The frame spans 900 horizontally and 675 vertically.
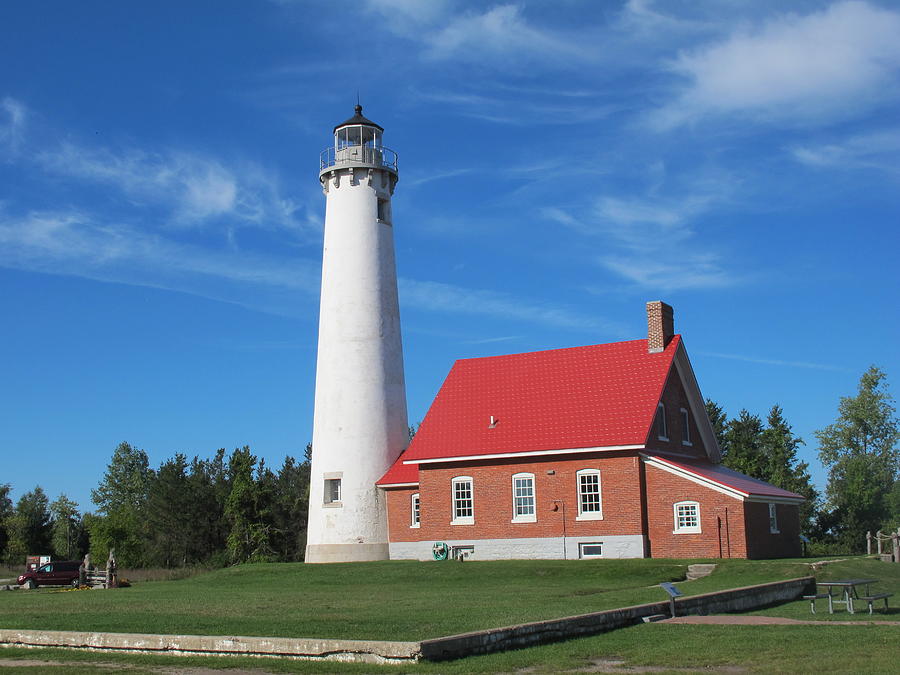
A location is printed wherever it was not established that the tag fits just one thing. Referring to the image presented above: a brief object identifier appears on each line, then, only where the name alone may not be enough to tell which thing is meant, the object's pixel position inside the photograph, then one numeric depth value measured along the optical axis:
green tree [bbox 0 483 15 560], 73.43
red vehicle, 41.66
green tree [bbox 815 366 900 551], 63.16
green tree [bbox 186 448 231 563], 59.19
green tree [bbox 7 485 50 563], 72.50
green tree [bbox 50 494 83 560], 82.38
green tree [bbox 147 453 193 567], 59.06
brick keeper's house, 33.75
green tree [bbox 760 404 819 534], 55.09
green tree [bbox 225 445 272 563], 49.09
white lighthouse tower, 39.66
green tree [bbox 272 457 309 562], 51.76
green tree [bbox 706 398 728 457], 64.56
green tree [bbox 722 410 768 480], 56.47
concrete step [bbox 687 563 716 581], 28.64
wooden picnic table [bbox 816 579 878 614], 17.77
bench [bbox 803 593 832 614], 17.92
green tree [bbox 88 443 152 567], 67.75
